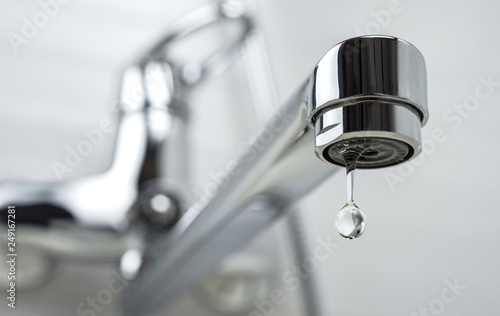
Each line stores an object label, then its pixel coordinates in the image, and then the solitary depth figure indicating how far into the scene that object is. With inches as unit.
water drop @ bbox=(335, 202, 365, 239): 11.0
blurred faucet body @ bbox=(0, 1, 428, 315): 10.5
